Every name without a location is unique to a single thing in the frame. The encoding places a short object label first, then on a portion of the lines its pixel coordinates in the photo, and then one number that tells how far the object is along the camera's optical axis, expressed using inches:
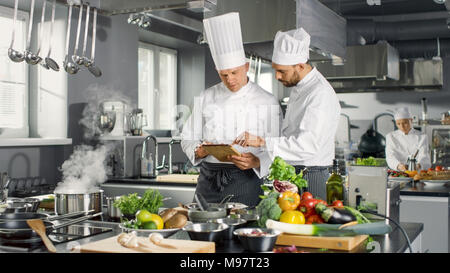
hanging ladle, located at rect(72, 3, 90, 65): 139.5
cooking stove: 67.1
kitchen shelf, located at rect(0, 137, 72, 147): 174.1
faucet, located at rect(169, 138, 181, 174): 203.0
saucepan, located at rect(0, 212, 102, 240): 71.7
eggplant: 71.7
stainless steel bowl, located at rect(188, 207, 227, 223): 77.7
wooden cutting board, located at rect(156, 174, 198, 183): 178.0
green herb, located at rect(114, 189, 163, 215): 82.9
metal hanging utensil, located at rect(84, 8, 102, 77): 140.1
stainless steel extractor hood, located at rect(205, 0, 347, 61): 142.3
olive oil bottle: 86.0
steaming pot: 89.6
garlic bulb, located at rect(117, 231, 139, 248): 62.0
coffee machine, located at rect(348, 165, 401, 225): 82.2
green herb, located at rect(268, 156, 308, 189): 80.1
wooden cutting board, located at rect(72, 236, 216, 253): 60.7
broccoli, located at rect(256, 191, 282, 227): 72.4
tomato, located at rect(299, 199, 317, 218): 74.2
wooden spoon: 67.4
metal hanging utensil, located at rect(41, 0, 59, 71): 132.0
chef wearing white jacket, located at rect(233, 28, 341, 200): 110.1
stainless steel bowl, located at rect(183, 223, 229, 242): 68.9
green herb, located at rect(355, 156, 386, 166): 156.7
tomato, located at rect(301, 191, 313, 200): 75.7
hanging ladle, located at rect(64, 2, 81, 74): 141.9
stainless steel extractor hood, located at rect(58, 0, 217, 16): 97.8
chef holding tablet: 126.3
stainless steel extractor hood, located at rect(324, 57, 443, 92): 315.6
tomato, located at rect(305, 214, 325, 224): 72.9
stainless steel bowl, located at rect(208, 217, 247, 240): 73.3
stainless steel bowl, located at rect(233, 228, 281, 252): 64.6
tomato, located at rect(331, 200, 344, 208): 76.3
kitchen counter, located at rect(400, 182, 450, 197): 155.2
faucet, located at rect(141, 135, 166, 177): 195.0
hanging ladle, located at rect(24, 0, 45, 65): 119.5
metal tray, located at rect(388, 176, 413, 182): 179.5
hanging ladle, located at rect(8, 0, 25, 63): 122.1
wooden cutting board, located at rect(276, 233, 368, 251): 66.7
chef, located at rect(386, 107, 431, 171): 261.6
